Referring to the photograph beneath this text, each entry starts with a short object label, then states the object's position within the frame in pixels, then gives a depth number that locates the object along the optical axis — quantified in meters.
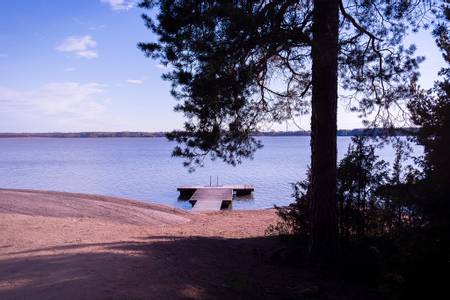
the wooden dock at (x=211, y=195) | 30.59
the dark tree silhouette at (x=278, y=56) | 8.20
